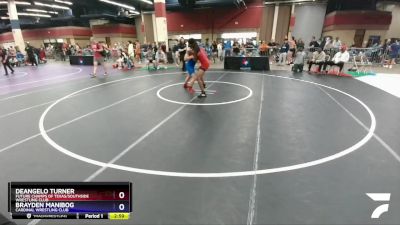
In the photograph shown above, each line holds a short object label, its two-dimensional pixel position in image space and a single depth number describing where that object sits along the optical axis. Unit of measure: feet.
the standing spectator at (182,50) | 49.93
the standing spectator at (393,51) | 52.57
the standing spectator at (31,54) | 67.87
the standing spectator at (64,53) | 89.81
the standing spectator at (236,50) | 57.62
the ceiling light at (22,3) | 85.58
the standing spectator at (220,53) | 69.08
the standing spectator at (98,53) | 42.16
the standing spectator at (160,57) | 54.75
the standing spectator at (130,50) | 59.26
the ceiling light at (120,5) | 82.84
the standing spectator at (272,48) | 64.27
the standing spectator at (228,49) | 63.57
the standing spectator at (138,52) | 63.57
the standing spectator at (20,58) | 71.95
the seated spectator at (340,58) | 38.88
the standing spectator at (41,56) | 80.72
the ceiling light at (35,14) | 114.86
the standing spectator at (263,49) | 62.49
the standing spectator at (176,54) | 58.80
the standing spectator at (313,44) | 59.34
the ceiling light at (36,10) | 108.12
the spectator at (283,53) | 56.15
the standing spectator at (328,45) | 56.94
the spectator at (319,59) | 41.86
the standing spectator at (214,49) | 67.82
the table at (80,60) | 66.95
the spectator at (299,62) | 42.93
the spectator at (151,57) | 52.48
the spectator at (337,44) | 54.33
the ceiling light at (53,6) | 86.53
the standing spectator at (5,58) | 50.49
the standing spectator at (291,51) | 55.86
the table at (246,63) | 47.42
